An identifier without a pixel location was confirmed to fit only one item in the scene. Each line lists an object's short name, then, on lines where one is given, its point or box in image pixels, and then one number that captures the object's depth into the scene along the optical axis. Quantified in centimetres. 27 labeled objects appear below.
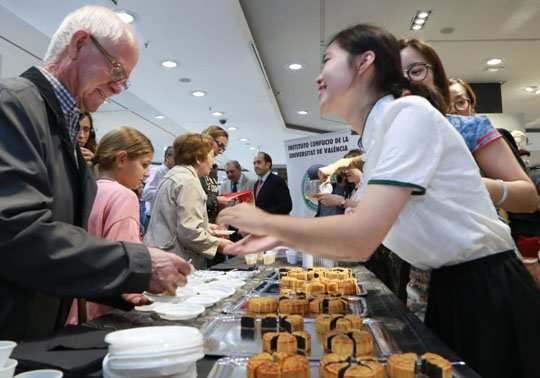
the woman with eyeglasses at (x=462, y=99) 198
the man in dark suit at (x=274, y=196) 547
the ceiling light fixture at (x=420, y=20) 446
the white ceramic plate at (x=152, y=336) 74
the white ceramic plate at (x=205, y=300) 142
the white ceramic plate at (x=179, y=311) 125
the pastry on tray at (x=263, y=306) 135
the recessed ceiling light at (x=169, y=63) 543
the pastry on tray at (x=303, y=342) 99
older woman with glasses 269
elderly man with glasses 95
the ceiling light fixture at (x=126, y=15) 402
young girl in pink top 171
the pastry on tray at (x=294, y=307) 135
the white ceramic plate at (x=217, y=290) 158
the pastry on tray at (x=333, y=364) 80
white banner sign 576
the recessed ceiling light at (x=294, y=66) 611
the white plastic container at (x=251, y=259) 246
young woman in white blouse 89
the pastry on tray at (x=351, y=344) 95
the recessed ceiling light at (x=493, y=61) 585
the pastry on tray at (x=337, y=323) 113
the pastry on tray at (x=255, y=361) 81
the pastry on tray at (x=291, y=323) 114
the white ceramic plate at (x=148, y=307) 132
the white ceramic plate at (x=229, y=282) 176
